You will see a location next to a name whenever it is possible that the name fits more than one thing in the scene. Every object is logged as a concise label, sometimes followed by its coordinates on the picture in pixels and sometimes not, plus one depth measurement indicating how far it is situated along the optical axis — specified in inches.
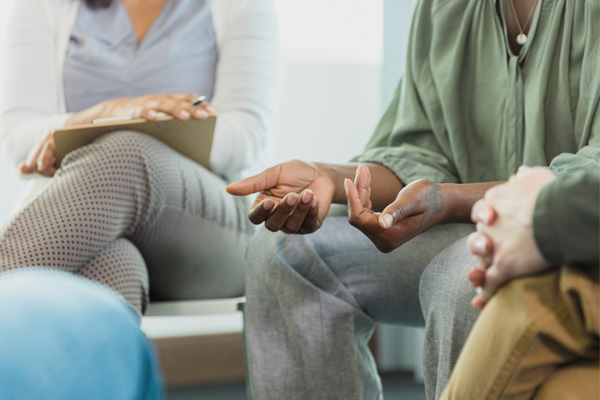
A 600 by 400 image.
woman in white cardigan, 81.4
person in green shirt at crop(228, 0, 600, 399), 76.5
